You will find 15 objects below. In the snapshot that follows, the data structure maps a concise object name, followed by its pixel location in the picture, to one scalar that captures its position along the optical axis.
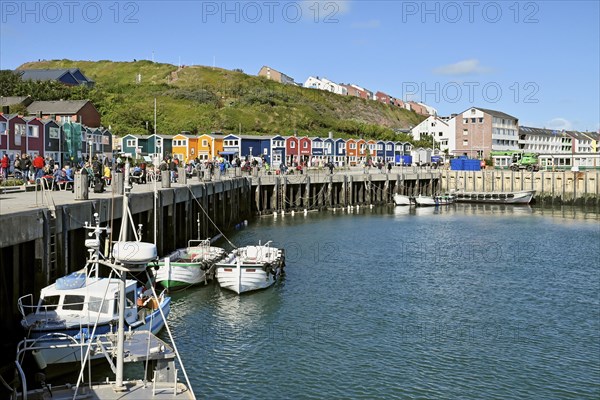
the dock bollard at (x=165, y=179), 39.06
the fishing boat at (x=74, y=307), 19.55
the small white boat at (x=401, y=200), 82.88
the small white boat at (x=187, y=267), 31.56
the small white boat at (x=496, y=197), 87.88
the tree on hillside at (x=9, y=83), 120.71
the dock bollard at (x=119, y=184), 30.09
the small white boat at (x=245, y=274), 32.09
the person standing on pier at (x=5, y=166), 39.63
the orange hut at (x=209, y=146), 101.50
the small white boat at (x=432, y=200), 83.06
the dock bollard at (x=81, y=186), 27.12
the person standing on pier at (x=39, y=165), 37.61
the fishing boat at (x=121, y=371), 14.92
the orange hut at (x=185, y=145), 102.81
